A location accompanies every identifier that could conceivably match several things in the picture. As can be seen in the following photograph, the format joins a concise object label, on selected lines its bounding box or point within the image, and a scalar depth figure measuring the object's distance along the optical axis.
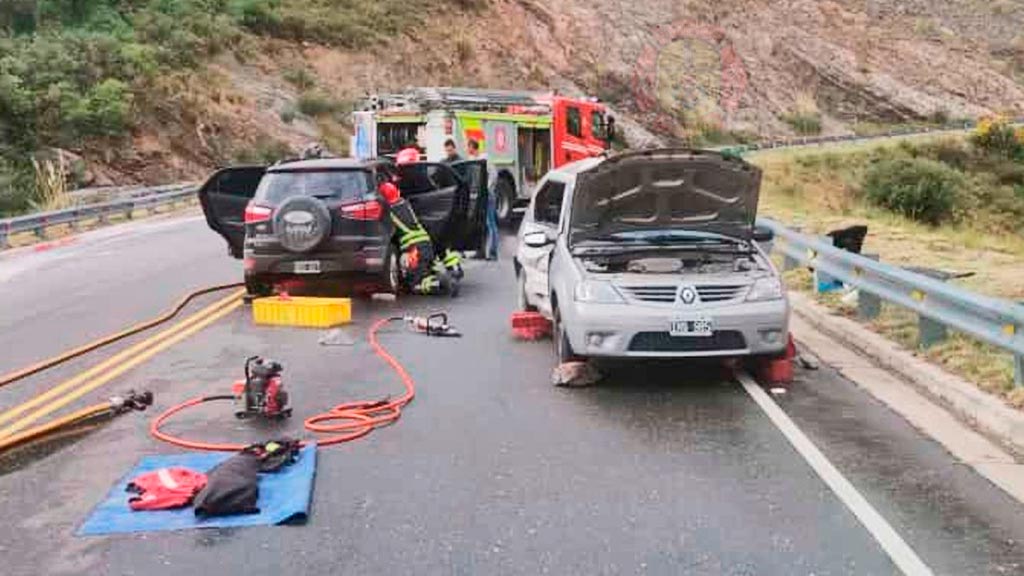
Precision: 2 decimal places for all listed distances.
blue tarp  5.85
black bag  5.96
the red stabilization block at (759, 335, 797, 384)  9.30
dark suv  13.20
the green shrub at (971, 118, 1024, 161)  53.62
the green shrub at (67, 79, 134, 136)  36.03
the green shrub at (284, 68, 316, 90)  46.47
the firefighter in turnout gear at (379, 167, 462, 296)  14.05
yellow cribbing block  12.29
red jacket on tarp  6.10
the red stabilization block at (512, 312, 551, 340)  11.38
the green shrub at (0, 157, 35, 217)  30.48
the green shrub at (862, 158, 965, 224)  34.75
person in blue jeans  17.50
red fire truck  23.55
